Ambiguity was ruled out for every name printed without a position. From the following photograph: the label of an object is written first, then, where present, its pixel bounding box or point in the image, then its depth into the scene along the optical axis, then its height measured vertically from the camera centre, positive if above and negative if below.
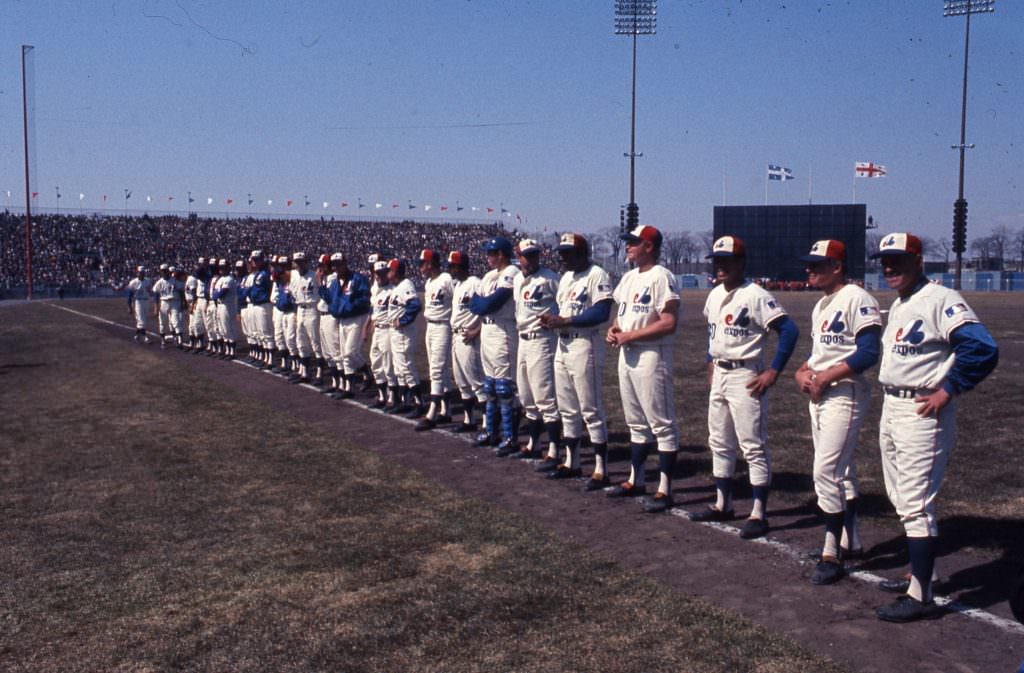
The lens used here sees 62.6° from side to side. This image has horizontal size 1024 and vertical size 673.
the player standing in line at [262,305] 16.33 -0.79
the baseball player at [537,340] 7.92 -0.70
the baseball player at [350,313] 12.13 -0.69
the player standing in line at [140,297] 21.66 -0.88
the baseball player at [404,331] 10.66 -0.83
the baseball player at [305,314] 14.14 -0.83
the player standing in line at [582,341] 7.27 -0.65
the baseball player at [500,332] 8.70 -0.69
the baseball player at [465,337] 9.47 -0.80
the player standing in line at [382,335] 11.21 -0.93
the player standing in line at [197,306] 19.23 -0.96
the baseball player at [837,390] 5.01 -0.73
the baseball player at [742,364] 5.85 -0.67
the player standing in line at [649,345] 6.54 -0.61
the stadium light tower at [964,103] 40.94 +9.33
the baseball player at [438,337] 10.09 -0.85
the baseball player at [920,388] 4.33 -0.62
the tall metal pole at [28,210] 48.27 +3.06
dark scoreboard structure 67.25 +3.05
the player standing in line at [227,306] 18.12 -0.92
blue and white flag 67.00 +7.60
